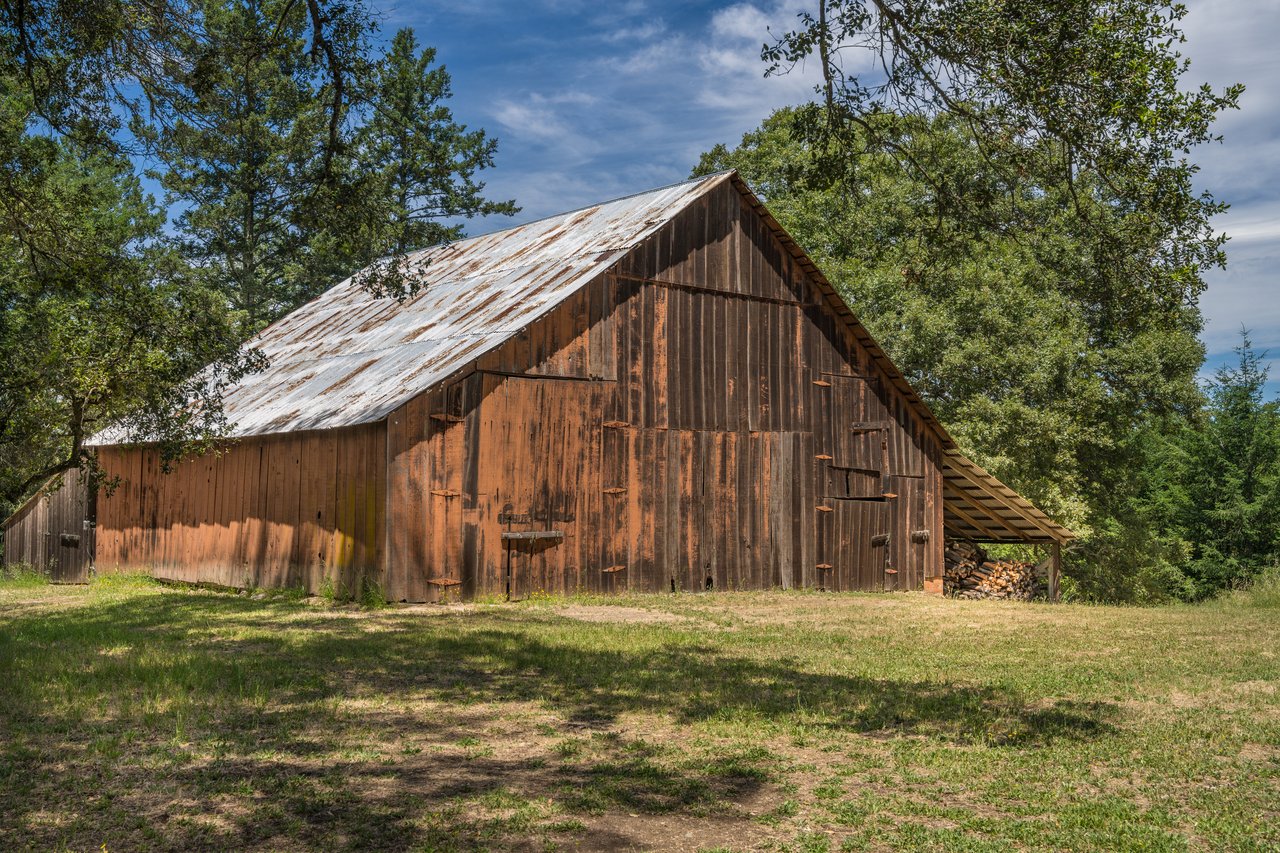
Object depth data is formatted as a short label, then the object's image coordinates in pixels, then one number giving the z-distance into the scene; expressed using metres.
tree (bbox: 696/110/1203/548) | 34.66
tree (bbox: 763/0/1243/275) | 10.03
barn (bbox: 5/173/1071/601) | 17.78
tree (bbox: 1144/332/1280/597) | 42.25
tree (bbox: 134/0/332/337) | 40.22
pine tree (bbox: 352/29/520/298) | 43.00
